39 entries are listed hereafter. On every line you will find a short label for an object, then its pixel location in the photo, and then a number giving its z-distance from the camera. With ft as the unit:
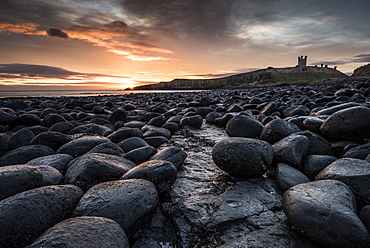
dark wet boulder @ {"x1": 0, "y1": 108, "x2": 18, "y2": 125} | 16.92
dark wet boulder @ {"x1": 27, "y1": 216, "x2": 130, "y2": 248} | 3.91
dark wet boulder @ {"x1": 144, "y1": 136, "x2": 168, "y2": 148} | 12.61
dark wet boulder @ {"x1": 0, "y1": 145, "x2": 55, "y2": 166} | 9.34
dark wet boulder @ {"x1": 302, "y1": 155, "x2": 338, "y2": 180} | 7.39
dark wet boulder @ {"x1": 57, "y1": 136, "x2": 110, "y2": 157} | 10.06
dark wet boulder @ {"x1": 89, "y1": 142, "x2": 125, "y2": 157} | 9.47
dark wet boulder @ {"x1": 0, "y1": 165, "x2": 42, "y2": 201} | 5.83
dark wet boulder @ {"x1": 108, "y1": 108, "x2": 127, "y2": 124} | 20.11
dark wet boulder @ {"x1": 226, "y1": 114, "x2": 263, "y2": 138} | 11.71
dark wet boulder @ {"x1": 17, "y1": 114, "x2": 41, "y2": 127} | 17.70
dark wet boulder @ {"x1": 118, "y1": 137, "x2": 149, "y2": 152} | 10.86
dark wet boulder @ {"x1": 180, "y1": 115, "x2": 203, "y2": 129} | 16.57
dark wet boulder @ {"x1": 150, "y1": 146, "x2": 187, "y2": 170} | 8.85
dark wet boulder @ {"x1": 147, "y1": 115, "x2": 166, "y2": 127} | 17.65
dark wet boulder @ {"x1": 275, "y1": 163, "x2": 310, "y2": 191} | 6.85
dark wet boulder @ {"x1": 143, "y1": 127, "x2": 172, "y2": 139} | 14.16
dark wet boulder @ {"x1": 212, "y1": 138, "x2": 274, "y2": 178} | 7.32
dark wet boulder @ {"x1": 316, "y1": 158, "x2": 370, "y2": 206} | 5.60
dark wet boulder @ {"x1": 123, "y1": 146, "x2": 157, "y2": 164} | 9.33
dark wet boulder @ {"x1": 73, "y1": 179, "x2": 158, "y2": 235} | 5.15
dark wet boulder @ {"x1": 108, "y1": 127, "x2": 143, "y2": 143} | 12.67
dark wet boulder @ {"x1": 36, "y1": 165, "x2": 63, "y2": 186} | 6.84
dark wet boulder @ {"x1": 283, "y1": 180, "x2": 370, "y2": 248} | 4.22
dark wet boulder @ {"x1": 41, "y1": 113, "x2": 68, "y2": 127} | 17.56
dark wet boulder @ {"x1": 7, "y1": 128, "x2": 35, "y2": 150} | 11.94
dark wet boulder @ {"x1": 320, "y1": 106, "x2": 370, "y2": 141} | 9.05
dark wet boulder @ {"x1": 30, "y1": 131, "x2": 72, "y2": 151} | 11.42
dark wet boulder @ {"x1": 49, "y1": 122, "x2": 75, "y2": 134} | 16.35
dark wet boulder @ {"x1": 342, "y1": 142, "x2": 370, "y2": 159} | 7.66
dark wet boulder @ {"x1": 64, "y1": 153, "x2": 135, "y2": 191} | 6.86
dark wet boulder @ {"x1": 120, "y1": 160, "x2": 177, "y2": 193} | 6.78
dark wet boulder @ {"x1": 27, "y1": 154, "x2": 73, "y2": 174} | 8.32
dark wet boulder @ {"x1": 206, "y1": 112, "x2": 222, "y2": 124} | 18.34
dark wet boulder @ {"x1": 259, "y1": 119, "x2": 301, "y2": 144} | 10.15
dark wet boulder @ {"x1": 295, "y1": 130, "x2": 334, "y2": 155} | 8.76
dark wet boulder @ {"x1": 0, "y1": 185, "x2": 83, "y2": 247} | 4.56
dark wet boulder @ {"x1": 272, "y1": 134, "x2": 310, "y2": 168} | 7.88
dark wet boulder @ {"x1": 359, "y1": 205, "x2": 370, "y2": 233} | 4.56
